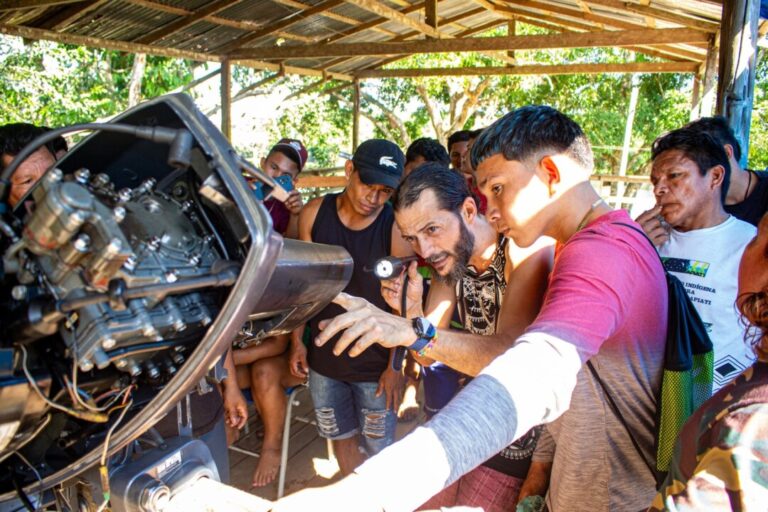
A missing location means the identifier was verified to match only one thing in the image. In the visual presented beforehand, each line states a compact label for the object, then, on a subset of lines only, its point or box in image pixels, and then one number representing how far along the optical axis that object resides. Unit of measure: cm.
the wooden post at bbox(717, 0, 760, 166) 307
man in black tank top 293
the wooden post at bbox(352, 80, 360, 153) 1032
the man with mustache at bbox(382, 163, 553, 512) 213
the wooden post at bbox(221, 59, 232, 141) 770
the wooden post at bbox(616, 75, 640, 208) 1372
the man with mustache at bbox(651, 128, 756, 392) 219
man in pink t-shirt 89
